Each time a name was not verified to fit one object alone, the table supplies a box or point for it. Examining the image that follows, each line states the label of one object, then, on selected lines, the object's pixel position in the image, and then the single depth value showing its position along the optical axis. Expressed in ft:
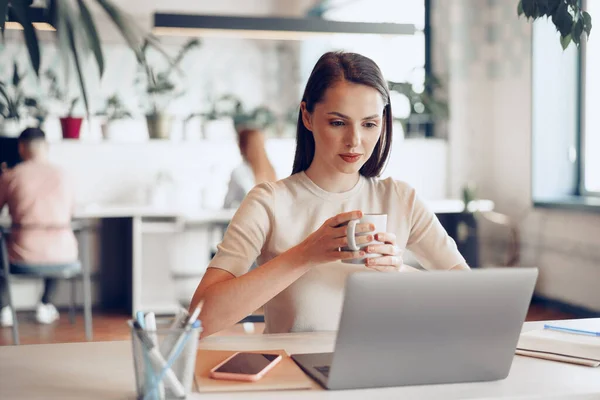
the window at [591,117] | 16.70
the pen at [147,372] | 3.32
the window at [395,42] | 20.74
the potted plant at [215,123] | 18.04
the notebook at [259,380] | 3.59
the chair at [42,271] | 13.10
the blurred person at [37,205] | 13.80
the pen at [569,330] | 4.93
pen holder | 3.31
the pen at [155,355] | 3.29
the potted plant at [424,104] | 19.40
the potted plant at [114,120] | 17.39
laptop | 3.44
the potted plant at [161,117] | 17.58
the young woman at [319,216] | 4.98
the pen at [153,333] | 3.29
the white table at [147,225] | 16.29
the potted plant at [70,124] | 16.98
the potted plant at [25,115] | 16.16
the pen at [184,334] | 3.34
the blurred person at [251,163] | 15.34
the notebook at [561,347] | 4.32
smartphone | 3.72
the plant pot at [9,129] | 16.62
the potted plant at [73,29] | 4.24
